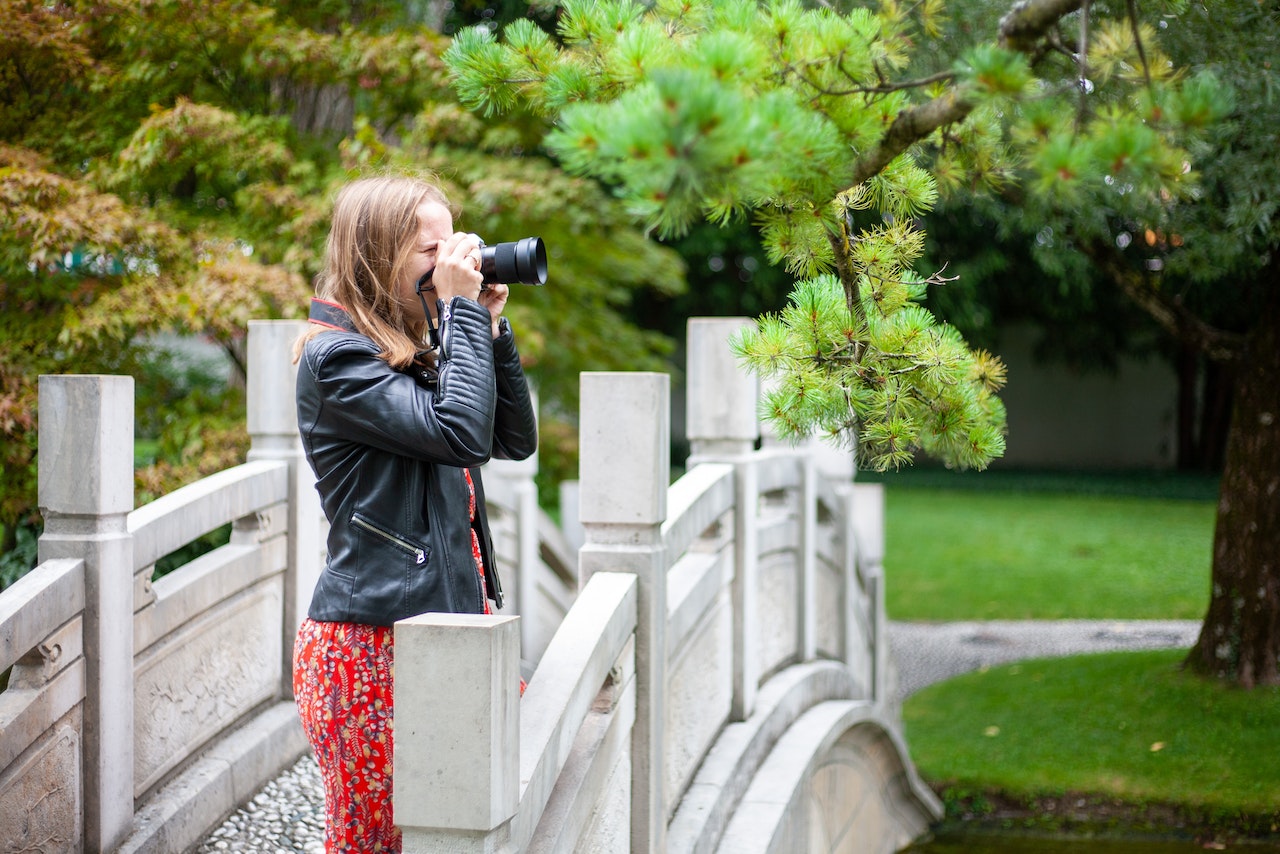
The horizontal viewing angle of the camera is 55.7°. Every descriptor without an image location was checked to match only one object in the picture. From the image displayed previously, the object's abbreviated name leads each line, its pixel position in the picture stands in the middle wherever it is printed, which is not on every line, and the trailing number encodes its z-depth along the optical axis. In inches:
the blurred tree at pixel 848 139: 60.4
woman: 82.7
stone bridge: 82.7
